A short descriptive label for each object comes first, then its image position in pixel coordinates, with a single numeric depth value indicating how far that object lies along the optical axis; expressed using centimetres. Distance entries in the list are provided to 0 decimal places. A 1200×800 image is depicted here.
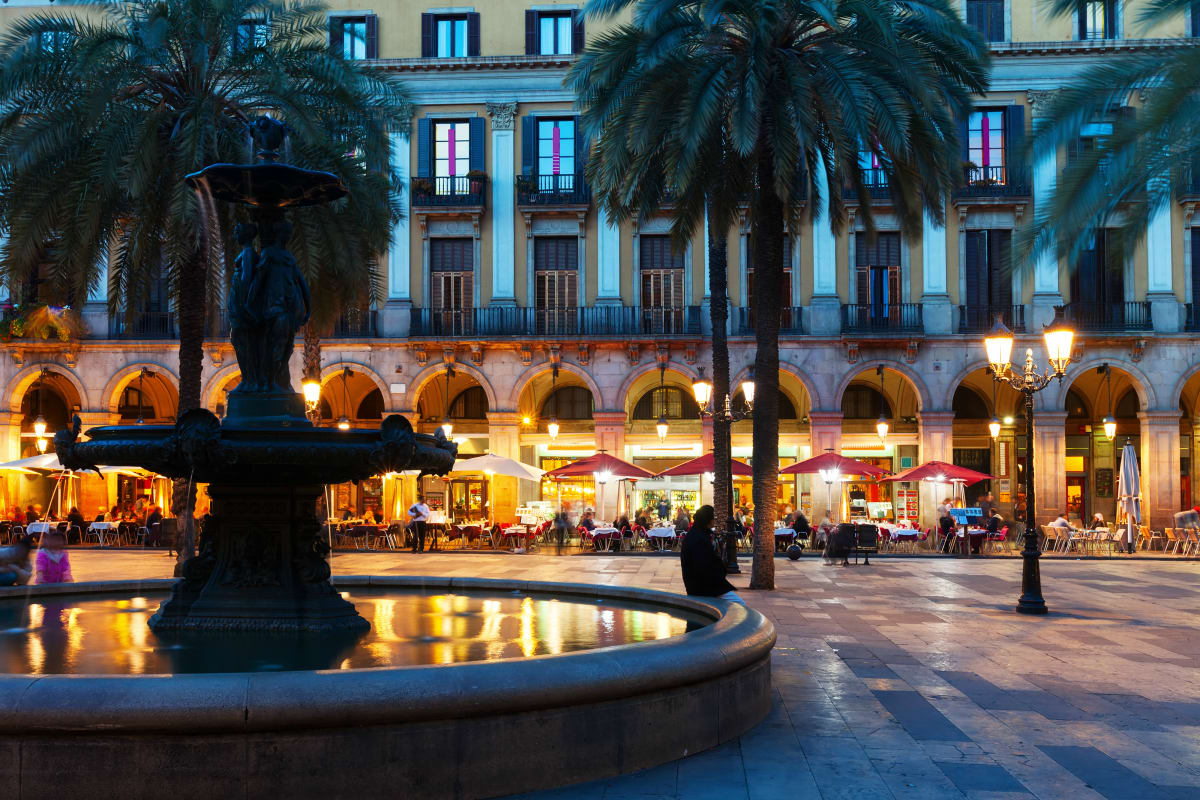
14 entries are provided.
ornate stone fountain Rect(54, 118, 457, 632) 830
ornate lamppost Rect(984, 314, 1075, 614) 1554
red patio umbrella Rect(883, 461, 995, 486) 2973
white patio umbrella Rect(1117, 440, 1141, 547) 2917
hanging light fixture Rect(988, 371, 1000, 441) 3209
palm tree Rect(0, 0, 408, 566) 1723
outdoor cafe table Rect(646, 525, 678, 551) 2908
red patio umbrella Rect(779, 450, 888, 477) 2958
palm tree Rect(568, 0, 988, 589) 1711
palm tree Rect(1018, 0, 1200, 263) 1066
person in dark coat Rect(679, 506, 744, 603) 1069
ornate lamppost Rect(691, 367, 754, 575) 2177
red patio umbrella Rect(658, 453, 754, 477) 2905
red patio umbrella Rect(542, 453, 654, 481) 2967
